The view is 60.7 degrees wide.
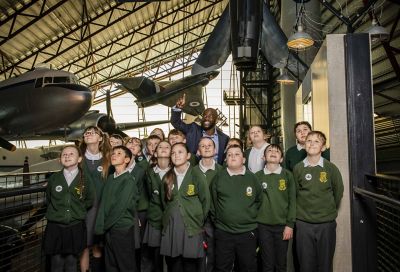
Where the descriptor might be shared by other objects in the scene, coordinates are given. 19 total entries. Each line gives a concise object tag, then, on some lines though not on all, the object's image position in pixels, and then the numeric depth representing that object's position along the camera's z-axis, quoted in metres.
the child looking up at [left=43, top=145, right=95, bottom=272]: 2.95
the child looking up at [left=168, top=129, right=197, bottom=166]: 3.82
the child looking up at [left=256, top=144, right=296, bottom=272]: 3.11
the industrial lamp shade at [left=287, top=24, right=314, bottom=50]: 5.55
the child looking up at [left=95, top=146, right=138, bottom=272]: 2.98
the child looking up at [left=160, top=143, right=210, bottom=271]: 2.79
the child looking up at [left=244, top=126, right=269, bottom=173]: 3.66
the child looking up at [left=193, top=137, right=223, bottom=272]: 3.30
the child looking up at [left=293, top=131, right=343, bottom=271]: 3.07
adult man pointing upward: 3.99
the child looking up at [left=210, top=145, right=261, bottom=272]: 2.97
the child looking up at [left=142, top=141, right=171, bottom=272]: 3.20
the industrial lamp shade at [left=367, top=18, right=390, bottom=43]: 5.39
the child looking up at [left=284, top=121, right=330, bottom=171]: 3.70
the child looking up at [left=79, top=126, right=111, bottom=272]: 3.34
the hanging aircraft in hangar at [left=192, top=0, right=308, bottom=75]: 6.35
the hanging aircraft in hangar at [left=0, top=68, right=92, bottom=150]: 9.31
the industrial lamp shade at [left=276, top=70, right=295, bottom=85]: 8.71
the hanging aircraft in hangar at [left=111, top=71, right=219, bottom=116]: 15.31
